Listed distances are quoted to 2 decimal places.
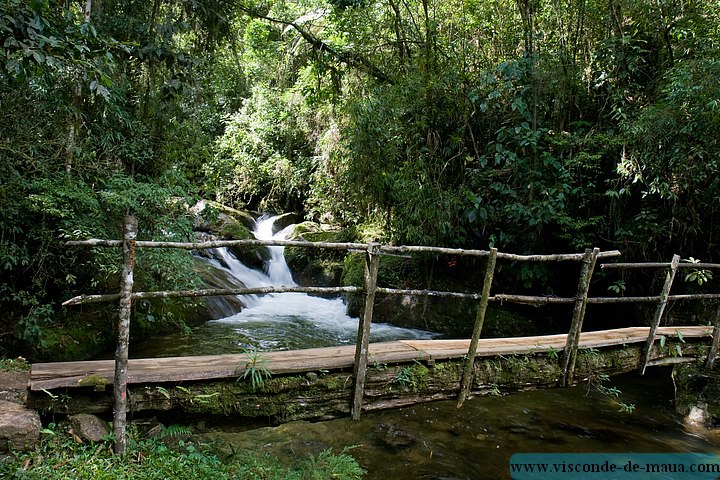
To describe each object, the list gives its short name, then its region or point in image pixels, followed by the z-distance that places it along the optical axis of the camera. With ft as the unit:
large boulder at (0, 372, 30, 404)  9.96
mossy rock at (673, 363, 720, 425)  17.72
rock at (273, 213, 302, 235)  44.14
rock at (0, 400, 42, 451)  8.66
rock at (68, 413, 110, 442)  9.37
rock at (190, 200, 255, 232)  36.94
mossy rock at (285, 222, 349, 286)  34.78
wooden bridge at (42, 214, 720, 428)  9.82
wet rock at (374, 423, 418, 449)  15.07
